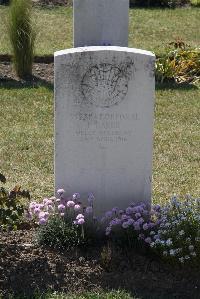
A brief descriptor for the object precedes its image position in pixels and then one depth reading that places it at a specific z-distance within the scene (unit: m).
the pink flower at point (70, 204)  6.08
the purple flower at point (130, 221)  6.01
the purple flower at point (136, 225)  5.98
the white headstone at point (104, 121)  6.12
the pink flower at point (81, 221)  5.90
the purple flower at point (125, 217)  6.10
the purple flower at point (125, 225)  5.99
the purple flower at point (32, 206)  6.23
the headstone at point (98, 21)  11.84
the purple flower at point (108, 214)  6.19
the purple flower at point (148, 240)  5.91
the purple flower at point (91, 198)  6.24
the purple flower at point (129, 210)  6.18
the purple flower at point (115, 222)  6.03
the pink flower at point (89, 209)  6.11
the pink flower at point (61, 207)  6.09
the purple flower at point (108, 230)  6.06
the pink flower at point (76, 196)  6.17
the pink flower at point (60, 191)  6.21
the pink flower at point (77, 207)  6.03
